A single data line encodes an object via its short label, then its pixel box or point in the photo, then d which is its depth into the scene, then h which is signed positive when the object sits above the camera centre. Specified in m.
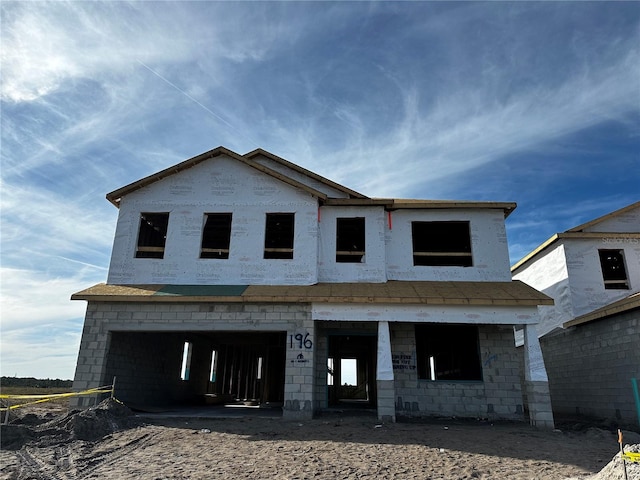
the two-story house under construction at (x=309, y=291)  12.24 +2.32
